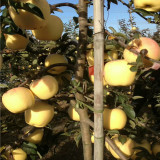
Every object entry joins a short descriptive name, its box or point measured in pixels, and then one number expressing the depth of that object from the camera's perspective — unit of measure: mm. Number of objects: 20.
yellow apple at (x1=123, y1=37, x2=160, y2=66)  695
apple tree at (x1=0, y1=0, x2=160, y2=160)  667
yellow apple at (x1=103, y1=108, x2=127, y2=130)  945
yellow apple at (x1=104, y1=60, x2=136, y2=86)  721
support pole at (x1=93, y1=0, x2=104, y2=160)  644
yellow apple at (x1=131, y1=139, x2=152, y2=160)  1136
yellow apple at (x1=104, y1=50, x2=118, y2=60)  894
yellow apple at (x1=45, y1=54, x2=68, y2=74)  972
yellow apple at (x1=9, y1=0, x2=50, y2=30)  641
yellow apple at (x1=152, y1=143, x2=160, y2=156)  1118
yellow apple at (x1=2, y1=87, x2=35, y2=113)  806
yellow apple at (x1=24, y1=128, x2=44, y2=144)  1205
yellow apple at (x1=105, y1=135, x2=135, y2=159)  1058
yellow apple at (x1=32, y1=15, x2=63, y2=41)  842
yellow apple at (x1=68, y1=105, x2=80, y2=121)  1037
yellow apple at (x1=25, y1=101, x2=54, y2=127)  935
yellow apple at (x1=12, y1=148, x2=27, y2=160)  1115
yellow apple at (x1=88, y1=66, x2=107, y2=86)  822
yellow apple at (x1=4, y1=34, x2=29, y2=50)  842
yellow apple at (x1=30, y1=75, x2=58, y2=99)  846
